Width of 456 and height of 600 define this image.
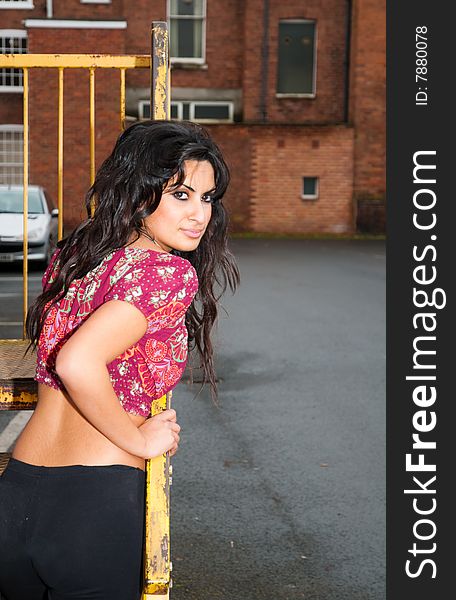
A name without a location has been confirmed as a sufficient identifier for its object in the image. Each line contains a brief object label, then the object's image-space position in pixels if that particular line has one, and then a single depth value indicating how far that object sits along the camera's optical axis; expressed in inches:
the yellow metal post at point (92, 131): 125.5
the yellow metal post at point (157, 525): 85.2
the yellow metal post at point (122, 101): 116.1
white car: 620.1
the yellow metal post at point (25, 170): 130.6
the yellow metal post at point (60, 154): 128.6
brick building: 1055.0
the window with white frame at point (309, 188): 1080.2
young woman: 76.2
